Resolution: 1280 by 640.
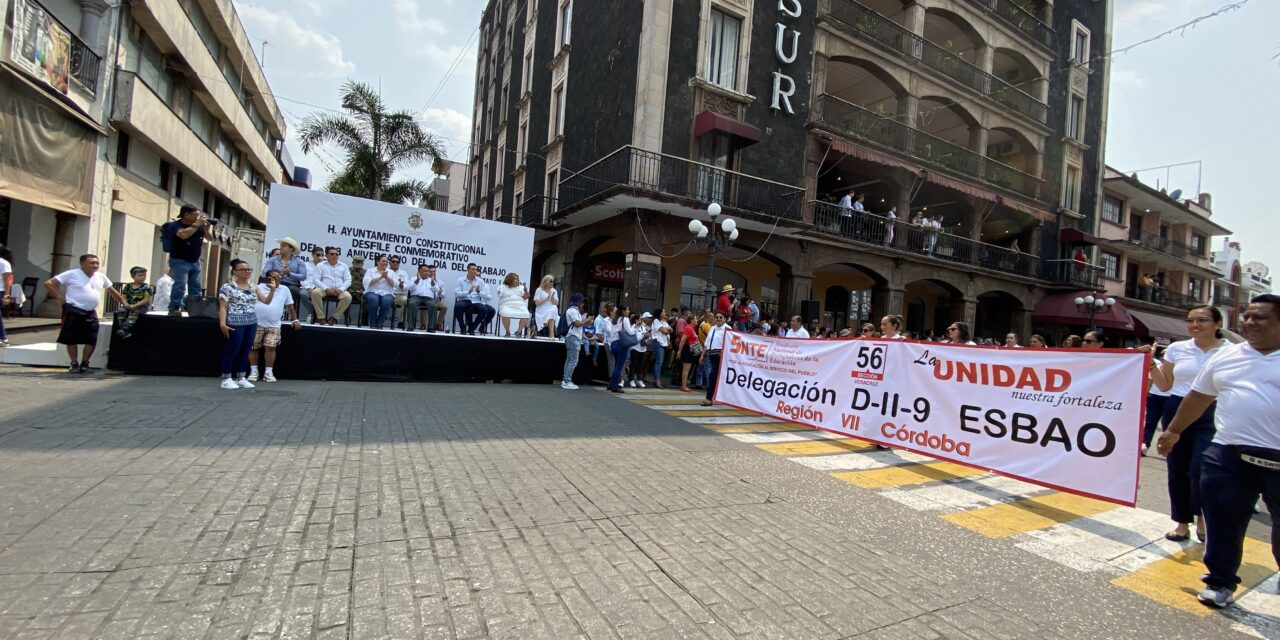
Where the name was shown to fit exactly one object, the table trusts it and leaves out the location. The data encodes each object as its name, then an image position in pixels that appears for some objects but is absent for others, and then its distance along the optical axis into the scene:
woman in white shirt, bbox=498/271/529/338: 11.95
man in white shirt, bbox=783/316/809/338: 12.20
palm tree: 23.53
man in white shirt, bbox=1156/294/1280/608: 3.15
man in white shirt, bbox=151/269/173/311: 10.90
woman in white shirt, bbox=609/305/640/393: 11.07
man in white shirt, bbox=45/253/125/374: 7.48
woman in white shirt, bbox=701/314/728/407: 10.19
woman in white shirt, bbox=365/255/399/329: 10.78
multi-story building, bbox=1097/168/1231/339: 30.39
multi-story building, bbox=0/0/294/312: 13.57
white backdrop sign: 10.82
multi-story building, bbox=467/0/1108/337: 16.55
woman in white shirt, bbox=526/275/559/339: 12.04
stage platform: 8.37
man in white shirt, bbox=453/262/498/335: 11.70
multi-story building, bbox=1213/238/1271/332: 45.47
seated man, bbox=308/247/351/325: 10.42
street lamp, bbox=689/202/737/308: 13.53
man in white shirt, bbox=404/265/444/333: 11.34
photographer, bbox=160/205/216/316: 8.33
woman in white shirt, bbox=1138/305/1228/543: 4.32
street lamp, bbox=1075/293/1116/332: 22.70
